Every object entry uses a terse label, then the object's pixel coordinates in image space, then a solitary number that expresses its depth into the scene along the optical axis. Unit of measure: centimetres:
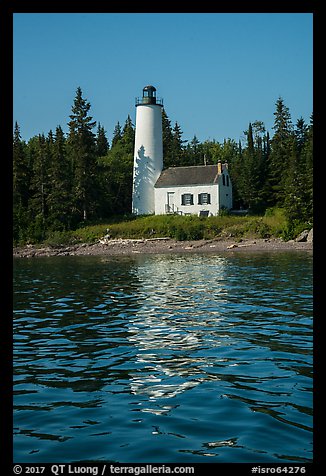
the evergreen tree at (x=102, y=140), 8819
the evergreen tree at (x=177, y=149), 7838
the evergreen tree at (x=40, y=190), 6556
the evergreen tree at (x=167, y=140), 7852
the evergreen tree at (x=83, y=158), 6675
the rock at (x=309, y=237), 5046
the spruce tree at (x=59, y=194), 6512
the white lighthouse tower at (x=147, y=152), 6606
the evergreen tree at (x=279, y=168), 6243
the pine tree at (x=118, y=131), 11824
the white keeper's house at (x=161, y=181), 6506
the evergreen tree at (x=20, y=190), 6462
